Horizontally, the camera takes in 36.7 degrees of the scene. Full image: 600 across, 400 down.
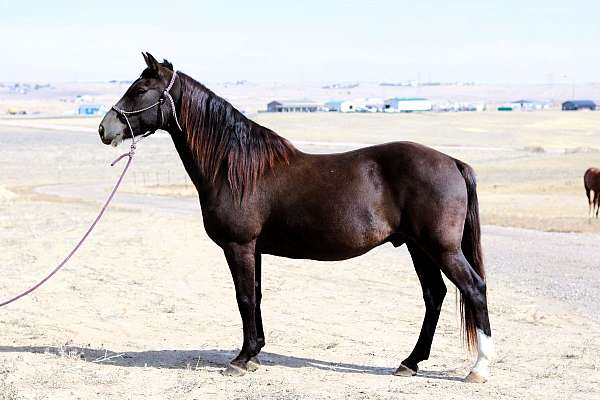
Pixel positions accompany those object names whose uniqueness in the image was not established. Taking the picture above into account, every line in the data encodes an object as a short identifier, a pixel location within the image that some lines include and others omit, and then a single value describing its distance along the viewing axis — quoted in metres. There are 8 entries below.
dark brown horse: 7.25
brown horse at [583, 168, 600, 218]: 25.50
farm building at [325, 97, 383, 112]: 170.23
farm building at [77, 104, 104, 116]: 166.07
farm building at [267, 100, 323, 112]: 166.62
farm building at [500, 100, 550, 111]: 185.52
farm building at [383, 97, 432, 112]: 168.44
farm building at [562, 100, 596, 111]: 148.00
